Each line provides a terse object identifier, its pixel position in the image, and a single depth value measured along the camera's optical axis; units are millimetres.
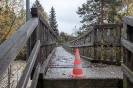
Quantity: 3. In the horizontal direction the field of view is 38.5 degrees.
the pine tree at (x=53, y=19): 75069
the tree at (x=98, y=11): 30503
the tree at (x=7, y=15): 6750
